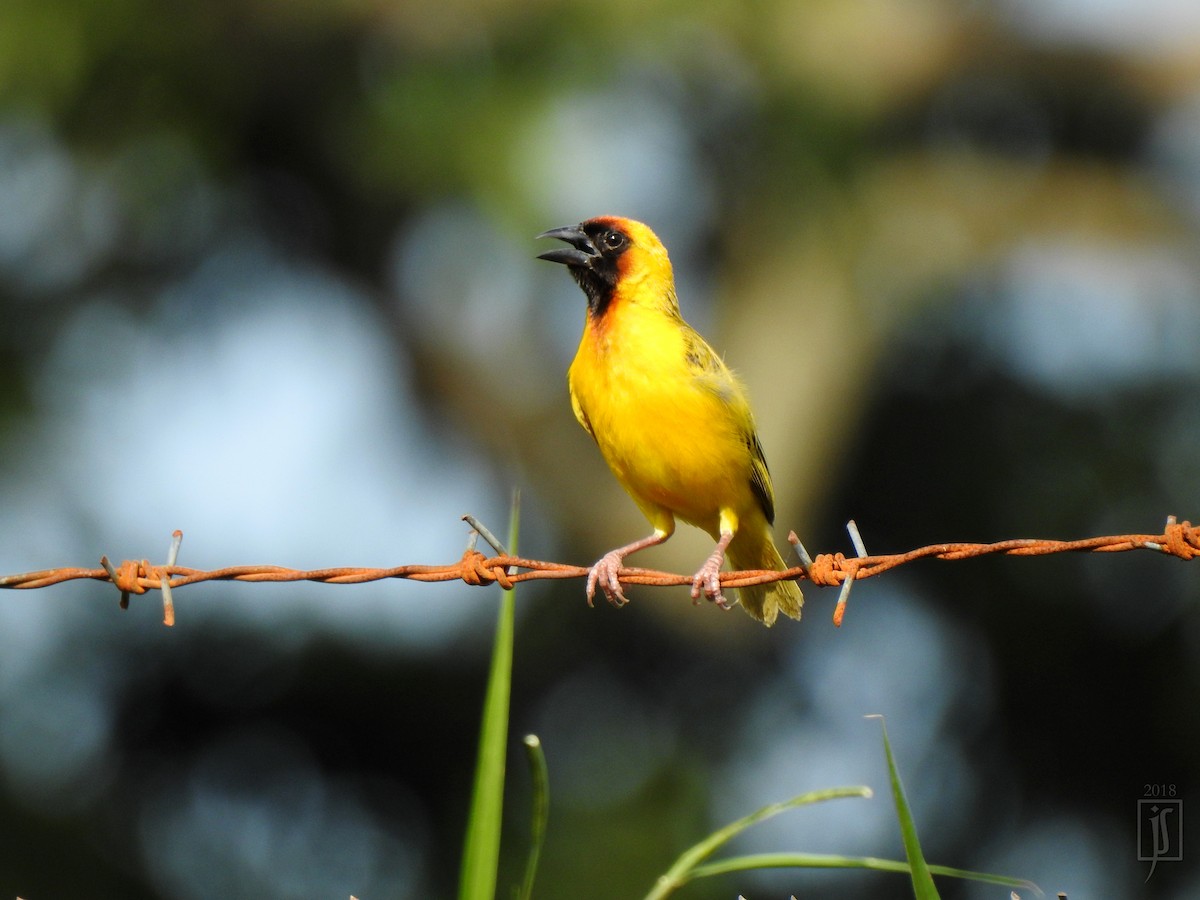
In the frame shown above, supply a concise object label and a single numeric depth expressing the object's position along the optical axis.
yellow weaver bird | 9.65
